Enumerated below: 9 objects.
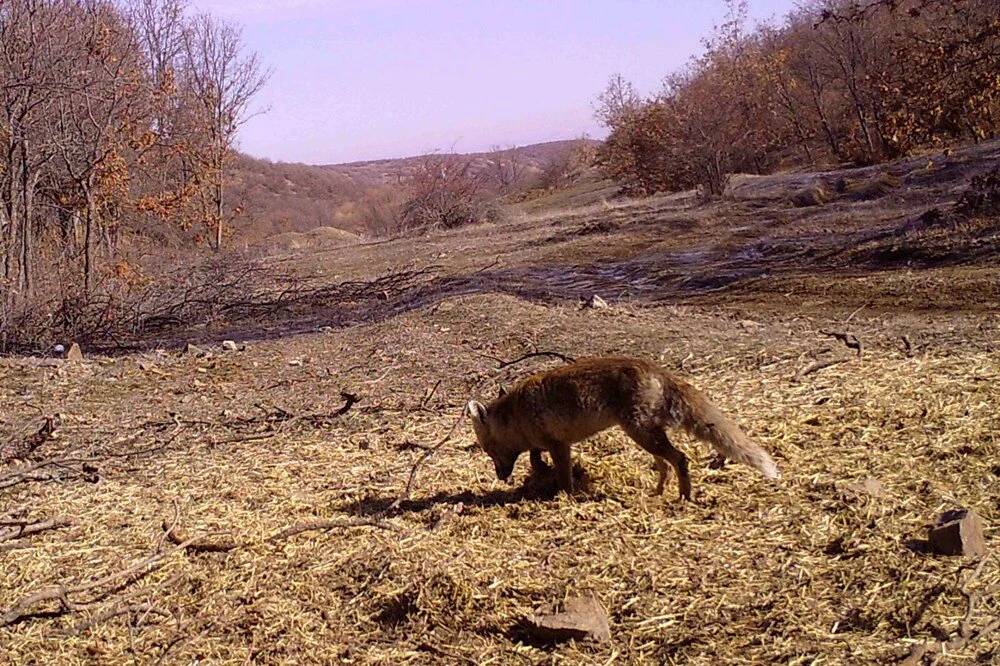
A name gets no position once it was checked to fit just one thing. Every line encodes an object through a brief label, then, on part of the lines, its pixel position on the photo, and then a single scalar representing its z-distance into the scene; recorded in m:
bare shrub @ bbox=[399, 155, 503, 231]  36.91
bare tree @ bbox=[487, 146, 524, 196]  78.62
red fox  5.62
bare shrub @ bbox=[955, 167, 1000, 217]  15.69
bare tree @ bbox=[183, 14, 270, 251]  42.69
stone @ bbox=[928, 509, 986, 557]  4.46
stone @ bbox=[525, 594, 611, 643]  4.27
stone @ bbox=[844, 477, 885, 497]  5.32
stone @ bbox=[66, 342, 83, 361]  12.41
